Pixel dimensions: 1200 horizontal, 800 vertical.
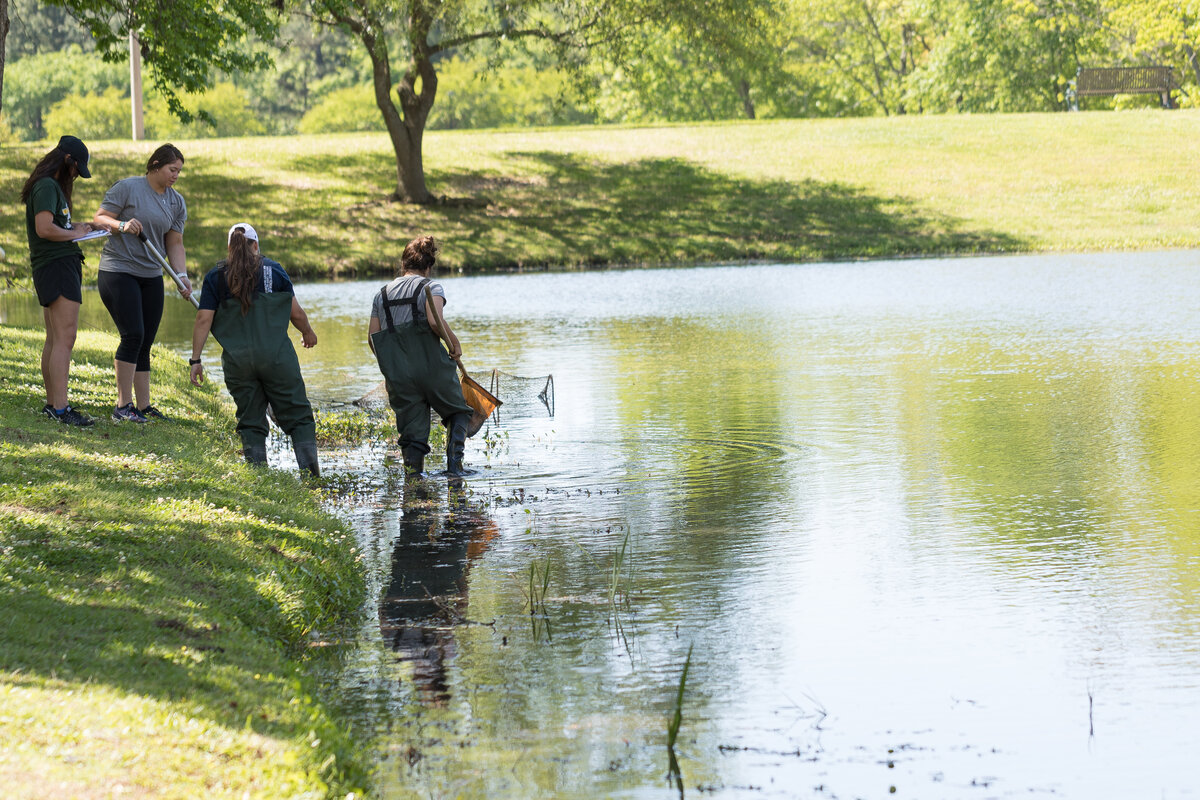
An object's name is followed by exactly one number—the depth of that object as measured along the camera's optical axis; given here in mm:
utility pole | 84187
